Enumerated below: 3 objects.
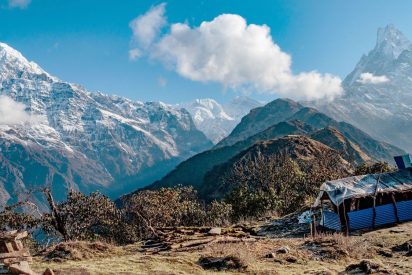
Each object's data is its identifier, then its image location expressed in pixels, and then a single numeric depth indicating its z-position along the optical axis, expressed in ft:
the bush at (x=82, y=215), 145.59
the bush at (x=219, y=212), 258.37
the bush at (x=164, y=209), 239.03
